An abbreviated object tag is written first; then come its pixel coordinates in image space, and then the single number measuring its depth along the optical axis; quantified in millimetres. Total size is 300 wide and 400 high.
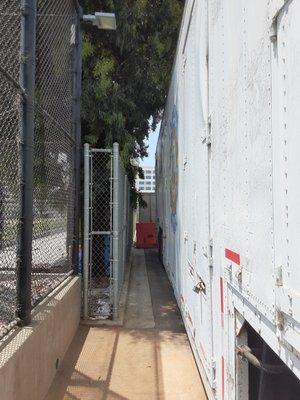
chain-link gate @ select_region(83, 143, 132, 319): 6477
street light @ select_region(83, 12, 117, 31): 6212
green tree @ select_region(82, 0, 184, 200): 9109
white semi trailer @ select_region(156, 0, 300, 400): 1611
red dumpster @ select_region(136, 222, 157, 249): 18547
